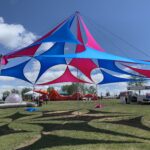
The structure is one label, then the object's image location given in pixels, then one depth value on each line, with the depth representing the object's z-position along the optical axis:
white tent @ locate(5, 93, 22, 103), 16.95
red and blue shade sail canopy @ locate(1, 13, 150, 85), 8.43
